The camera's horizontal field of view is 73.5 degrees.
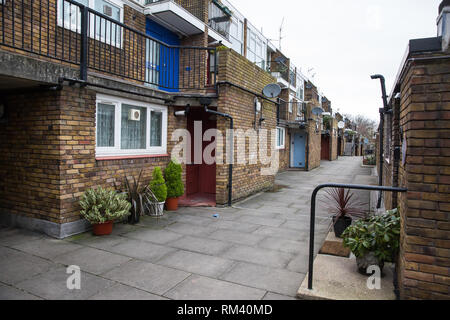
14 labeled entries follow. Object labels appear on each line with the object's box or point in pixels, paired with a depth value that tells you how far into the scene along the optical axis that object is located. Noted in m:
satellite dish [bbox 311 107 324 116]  17.58
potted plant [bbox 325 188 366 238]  4.71
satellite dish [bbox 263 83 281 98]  8.75
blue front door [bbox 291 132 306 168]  19.03
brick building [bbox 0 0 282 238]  4.64
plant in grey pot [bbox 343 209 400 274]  3.16
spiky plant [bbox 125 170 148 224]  5.54
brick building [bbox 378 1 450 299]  2.48
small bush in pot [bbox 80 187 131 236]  4.74
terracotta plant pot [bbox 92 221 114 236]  4.85
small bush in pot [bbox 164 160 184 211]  6.50
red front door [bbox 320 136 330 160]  27.81
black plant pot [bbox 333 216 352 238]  4.75
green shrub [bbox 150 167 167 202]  6.04
